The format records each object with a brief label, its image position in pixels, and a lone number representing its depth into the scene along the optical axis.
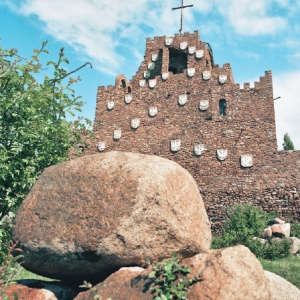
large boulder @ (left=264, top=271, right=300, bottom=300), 5.51
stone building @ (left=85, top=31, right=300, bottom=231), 16.78
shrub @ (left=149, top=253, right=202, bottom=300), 4.10
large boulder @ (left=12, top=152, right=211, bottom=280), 4.69
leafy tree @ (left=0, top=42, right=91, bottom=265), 8.16
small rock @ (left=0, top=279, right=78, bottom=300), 5.27
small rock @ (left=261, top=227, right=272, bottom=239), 13.88
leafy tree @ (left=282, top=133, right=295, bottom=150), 27.97
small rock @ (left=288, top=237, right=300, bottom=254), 12.53
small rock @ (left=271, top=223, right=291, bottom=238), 13.80
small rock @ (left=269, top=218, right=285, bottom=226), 15.19
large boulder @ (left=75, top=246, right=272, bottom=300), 4.08
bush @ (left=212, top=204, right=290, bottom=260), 12.41
